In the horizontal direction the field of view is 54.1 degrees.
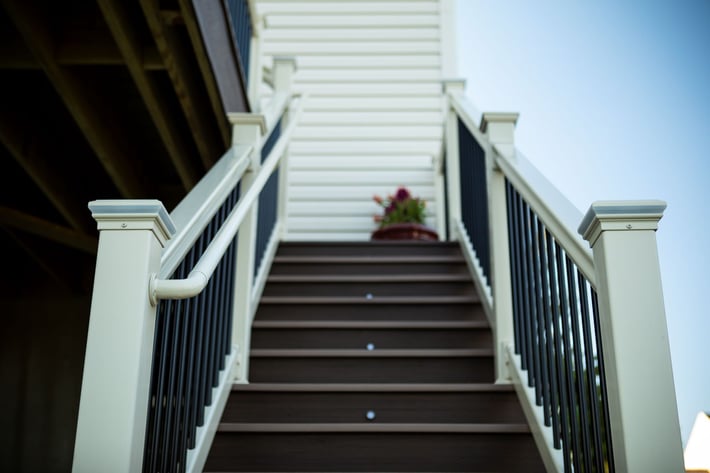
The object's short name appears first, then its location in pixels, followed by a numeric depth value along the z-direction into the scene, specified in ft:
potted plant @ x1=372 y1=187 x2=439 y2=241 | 14.79
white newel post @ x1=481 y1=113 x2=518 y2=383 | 8.21
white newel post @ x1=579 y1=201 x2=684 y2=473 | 4.05
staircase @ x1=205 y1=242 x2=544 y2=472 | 7.15
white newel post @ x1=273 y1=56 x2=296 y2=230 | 13.13
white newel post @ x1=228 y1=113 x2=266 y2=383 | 8.35
